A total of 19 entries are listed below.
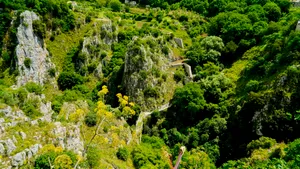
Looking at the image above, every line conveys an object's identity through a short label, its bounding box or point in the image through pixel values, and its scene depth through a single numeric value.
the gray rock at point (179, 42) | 61.51
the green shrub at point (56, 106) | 46.37
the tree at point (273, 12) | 61.34
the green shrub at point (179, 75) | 54.66
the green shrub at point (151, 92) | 52.00
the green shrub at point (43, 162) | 29.28
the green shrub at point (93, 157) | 33.15
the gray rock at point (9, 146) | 30.05
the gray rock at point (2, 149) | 29.33
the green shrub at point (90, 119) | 39.16
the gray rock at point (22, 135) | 32.72
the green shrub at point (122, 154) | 40.34
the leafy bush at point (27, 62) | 51.11
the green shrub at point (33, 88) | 45.75
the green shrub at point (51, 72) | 54.25
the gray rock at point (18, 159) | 29.24
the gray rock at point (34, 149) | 31.27
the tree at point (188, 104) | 49.78
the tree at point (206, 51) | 56.56
